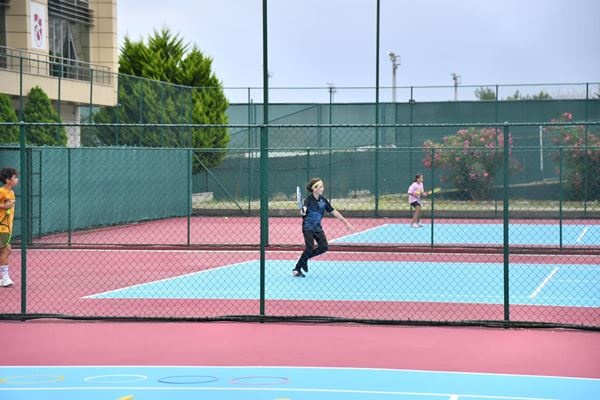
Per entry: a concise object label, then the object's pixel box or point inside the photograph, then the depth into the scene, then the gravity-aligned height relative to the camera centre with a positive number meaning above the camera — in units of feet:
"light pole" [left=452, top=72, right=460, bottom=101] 282.56 +27.03
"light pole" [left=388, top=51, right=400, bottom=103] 246.45 +27.42
